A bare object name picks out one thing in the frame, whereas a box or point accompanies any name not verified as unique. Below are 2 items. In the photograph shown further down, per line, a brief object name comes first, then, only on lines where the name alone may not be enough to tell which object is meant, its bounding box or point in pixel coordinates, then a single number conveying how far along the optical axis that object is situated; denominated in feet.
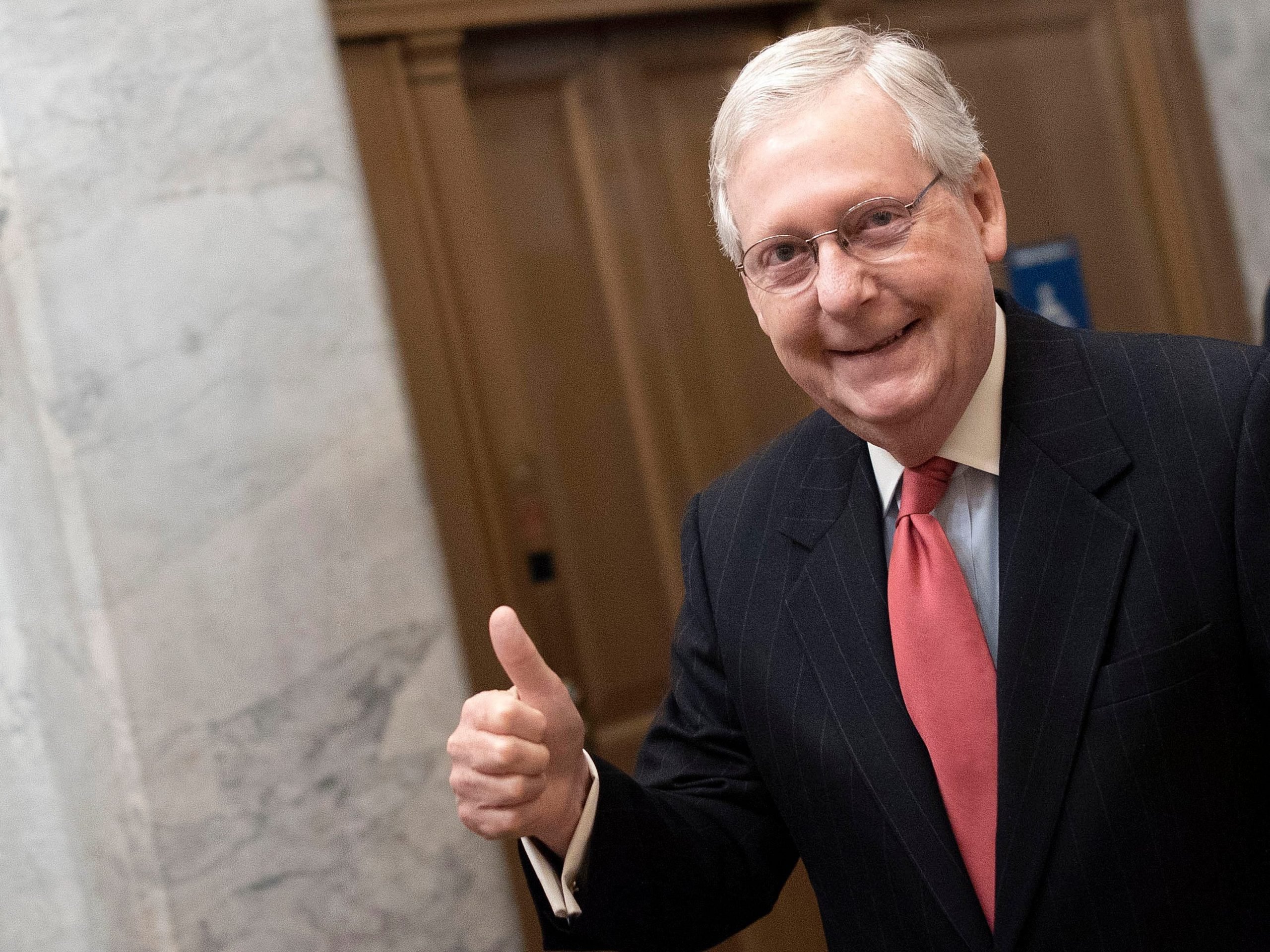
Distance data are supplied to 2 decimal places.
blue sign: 11.11
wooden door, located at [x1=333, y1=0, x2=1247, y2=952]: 8.63
